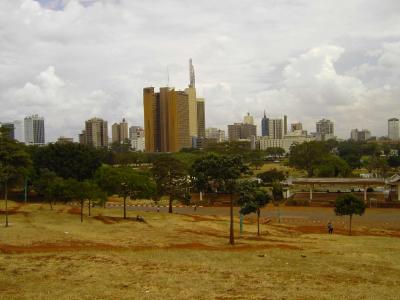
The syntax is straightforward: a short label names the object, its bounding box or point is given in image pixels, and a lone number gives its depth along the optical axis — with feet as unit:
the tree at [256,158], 401.29
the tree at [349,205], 133.39
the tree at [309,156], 307.17
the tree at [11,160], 141.18
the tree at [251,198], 104.78
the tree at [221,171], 98.63
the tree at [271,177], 285.84
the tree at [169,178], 176.86
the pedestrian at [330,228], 132.23
